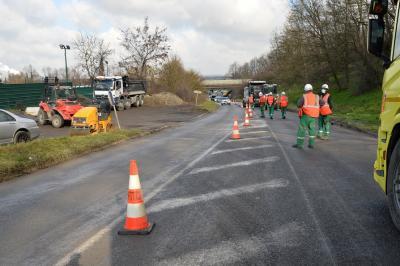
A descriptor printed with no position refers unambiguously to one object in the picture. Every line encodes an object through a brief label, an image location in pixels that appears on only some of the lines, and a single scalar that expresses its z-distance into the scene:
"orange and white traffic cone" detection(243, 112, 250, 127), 21.91
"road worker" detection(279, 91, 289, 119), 28.03
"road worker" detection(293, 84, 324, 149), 12.34
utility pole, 49.23
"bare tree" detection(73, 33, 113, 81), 54.47
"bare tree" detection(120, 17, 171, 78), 60.00
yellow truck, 4.79
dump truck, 37.39
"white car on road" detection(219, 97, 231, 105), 82.50
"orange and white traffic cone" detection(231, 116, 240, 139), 15.81
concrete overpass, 129.75
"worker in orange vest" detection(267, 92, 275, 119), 28.43
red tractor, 23.22
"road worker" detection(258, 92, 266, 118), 29.75
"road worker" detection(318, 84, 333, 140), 15.16
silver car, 13.35
